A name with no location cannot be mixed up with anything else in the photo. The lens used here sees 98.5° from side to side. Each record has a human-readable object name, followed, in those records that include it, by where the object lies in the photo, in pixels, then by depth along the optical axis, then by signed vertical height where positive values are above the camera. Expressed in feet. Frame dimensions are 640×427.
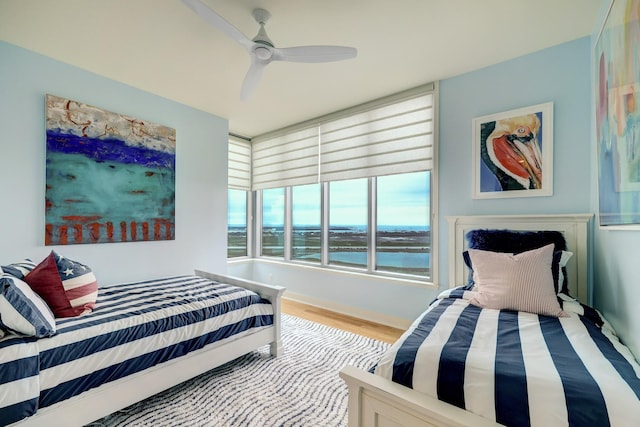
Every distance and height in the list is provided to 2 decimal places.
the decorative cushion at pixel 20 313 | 4.46 -1.59
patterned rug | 5.35 -3.93
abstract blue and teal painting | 7.84 +1.29
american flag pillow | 5.58 -1.47
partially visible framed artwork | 3.60 +1.54
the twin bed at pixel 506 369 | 2.75 -1.76
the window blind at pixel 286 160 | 12.34 +2.77
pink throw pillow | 5.07 -1.27
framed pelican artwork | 7.23 +1.78
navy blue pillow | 6.26 -0.53
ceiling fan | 5.53 +3.52
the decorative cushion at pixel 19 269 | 5.54 -1.10
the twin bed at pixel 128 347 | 4.25 -2.54
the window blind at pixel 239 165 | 14.03 +2.74
